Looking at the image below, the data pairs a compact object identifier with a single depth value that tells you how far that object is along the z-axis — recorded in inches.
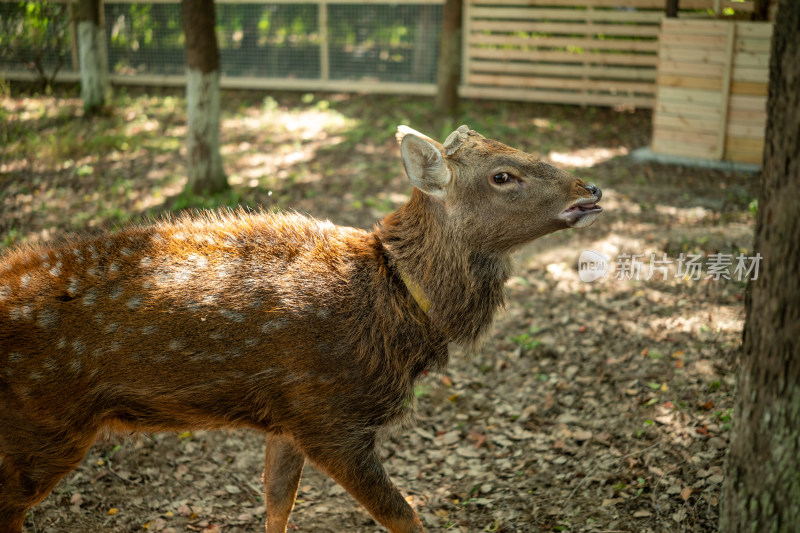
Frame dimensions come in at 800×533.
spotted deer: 130.0
